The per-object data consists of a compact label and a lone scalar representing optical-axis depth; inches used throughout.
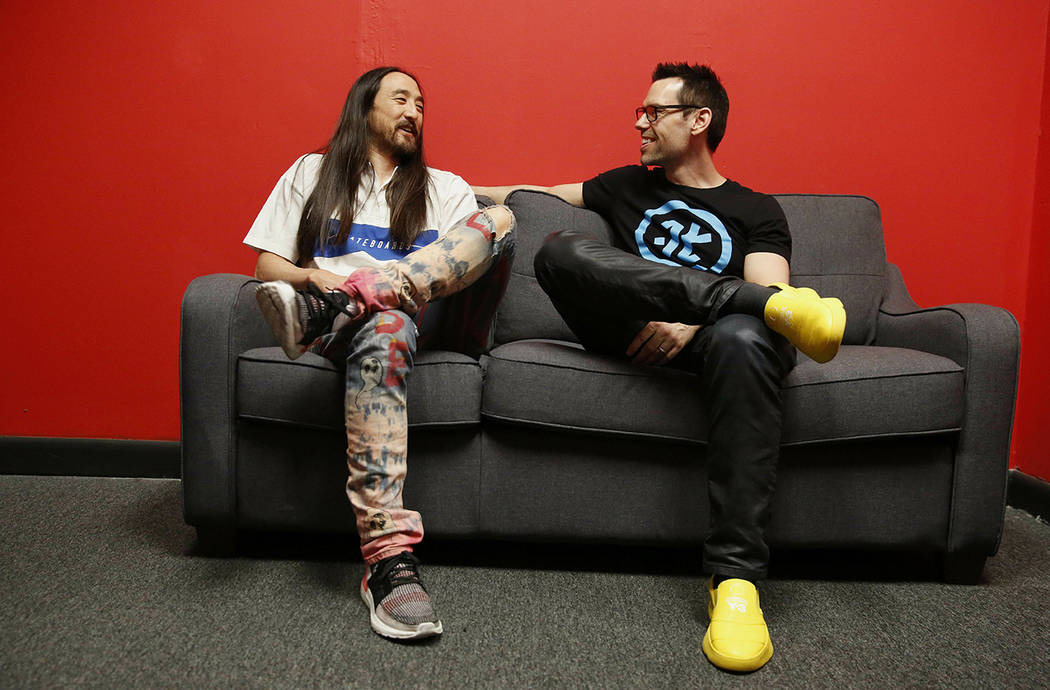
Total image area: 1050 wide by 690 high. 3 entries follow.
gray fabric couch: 54.6
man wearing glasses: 46.6
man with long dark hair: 47.1
